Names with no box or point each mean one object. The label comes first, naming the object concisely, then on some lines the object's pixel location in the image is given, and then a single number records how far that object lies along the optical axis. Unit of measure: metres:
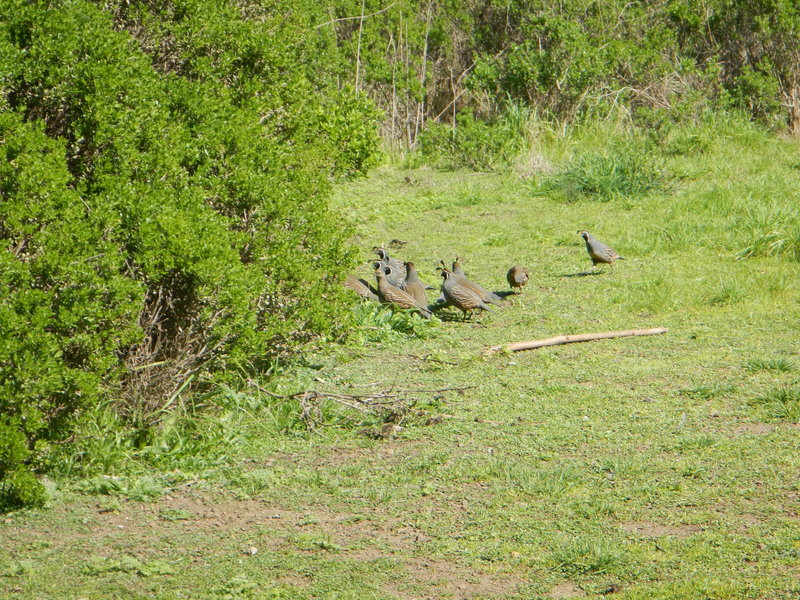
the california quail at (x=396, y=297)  17.53
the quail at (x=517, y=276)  18.47
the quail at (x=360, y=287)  18.17
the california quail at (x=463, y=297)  17.19
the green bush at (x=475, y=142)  31.19
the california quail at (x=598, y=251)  19.83
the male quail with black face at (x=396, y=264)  18.83
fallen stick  15.44
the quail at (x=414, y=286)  17.89
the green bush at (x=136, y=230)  10.02
